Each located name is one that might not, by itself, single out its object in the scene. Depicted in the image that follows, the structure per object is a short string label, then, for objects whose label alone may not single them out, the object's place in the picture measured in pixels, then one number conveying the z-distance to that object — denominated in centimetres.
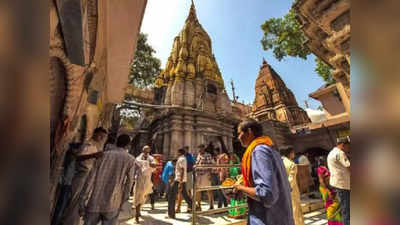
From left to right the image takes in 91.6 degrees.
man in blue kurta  155
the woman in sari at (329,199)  358
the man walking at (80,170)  268
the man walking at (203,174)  519
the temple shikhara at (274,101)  2536
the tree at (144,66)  1498
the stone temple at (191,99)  1181
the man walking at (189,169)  555
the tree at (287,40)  1115
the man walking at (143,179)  466
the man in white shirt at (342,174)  312
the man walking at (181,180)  486
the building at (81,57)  186
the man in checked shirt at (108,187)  247
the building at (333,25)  409
